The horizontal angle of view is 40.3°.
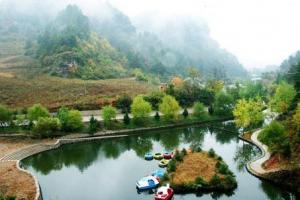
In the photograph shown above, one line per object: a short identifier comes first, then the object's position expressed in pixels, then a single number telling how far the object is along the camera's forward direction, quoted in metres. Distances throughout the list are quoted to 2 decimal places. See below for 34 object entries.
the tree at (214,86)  134.57
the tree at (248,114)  85.81
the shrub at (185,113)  108.62
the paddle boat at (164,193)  50.80
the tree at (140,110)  101.44
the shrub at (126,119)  100.44
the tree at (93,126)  94.69
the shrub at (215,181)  54.44
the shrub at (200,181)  54.44
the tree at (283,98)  90.31
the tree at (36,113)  95.75
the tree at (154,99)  118.10
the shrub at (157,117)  104.85
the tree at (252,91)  128.20
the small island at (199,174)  54.25
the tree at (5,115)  94.94
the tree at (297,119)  61.34
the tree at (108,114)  97.50
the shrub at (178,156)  65.50
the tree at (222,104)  112.75
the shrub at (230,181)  54.81
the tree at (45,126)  88.94
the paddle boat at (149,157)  74.06
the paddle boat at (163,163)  68.19
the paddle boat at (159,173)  60.19
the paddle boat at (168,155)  72.62
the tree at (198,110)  109.38
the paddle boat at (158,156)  73.38
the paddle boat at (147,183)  56.19
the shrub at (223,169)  57.66
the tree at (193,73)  166.18
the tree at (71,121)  93.54
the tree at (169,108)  103.71
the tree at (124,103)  114.19
